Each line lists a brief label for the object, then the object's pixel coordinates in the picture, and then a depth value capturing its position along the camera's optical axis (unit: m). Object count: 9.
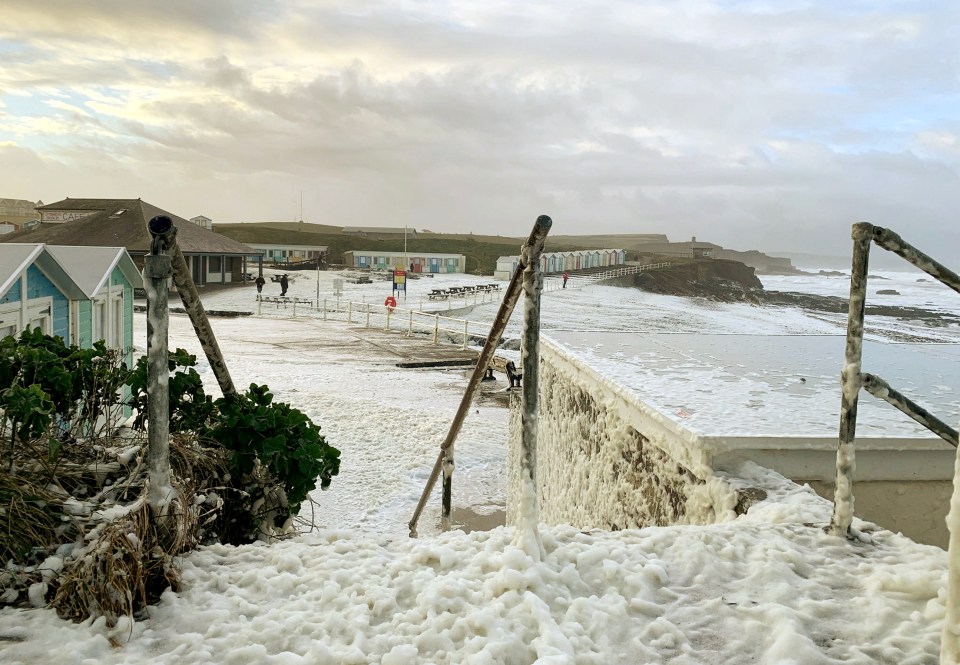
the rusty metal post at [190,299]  2.61
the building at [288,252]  83.25
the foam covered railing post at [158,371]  2.62
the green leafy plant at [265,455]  3.45
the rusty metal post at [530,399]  2.61
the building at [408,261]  73.81
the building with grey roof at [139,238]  40.31
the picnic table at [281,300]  36.19
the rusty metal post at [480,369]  2.59
